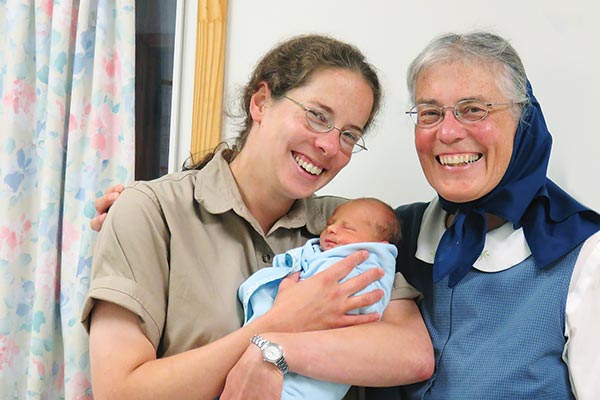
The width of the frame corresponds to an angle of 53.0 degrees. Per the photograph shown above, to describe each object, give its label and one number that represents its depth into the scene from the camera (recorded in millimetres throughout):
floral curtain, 2199
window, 2383
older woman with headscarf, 1354
